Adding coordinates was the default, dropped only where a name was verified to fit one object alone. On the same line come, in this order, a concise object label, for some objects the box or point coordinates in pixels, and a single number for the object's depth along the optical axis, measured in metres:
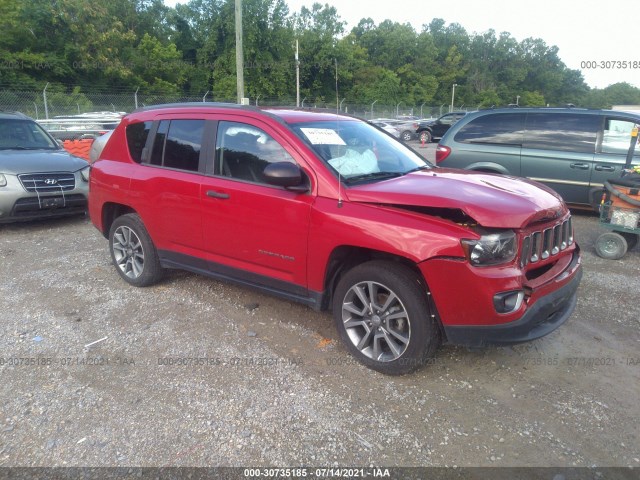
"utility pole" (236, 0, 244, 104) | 16.56
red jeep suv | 3.00
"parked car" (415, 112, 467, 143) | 27.14
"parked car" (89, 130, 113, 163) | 9.76
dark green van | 7.23
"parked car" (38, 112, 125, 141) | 17.28
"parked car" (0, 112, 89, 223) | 7.03
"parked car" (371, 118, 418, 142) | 28.67
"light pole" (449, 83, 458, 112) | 77.62
